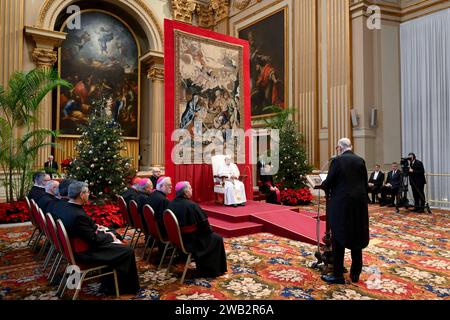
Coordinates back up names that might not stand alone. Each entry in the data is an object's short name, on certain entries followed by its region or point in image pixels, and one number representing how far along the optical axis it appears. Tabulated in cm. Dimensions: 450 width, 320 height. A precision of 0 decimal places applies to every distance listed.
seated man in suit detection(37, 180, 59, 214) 482
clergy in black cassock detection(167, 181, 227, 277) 402
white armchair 831
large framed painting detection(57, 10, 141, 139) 1309
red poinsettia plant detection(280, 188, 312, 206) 1023
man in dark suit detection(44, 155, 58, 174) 1055
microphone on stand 438
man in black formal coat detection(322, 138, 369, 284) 370
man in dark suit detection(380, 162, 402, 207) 938
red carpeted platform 620
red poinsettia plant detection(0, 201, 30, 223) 727
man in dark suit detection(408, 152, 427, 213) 885
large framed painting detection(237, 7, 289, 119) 1289
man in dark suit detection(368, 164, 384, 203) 990
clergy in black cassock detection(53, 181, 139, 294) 325
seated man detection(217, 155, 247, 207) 798
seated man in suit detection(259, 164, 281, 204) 973
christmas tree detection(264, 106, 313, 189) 1073
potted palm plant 750
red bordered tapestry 809
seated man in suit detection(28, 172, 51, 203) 549
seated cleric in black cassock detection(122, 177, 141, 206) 557
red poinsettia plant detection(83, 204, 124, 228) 677
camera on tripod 896
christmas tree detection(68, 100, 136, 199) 713
